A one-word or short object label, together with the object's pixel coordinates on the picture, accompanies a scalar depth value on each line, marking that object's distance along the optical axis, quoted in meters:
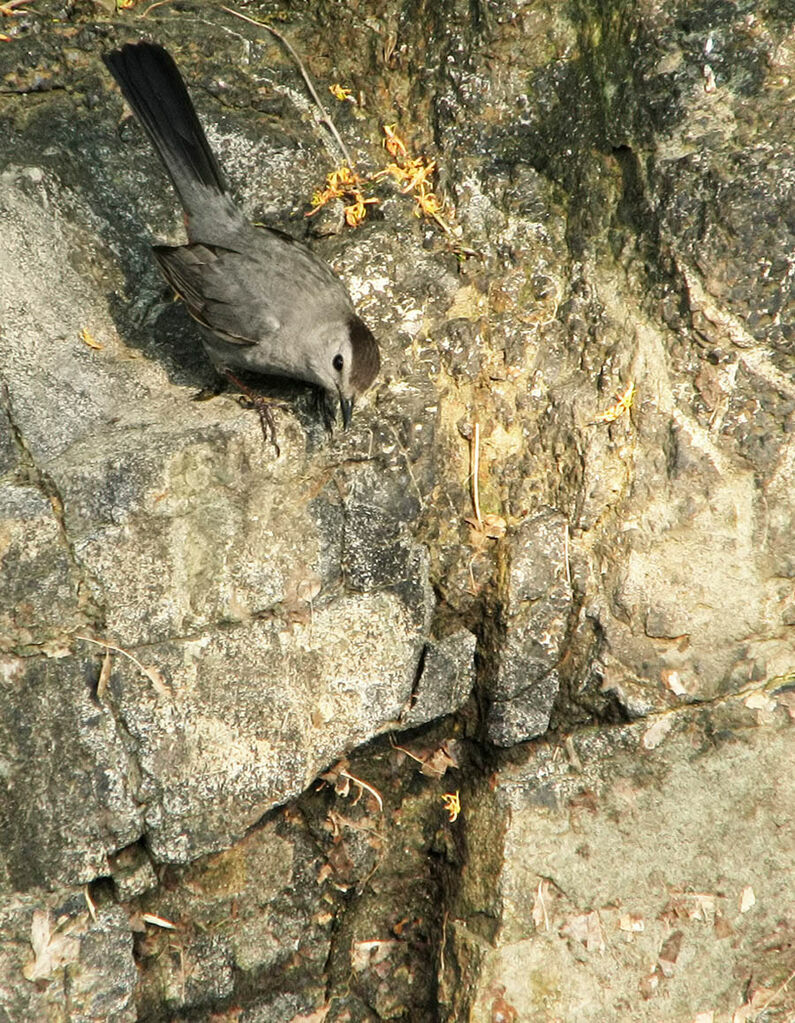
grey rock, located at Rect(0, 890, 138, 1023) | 5.98
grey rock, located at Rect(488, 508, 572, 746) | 7.03
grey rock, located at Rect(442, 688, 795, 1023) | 6.65
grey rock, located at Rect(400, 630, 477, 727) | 7.15
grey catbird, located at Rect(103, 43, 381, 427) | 7.14
